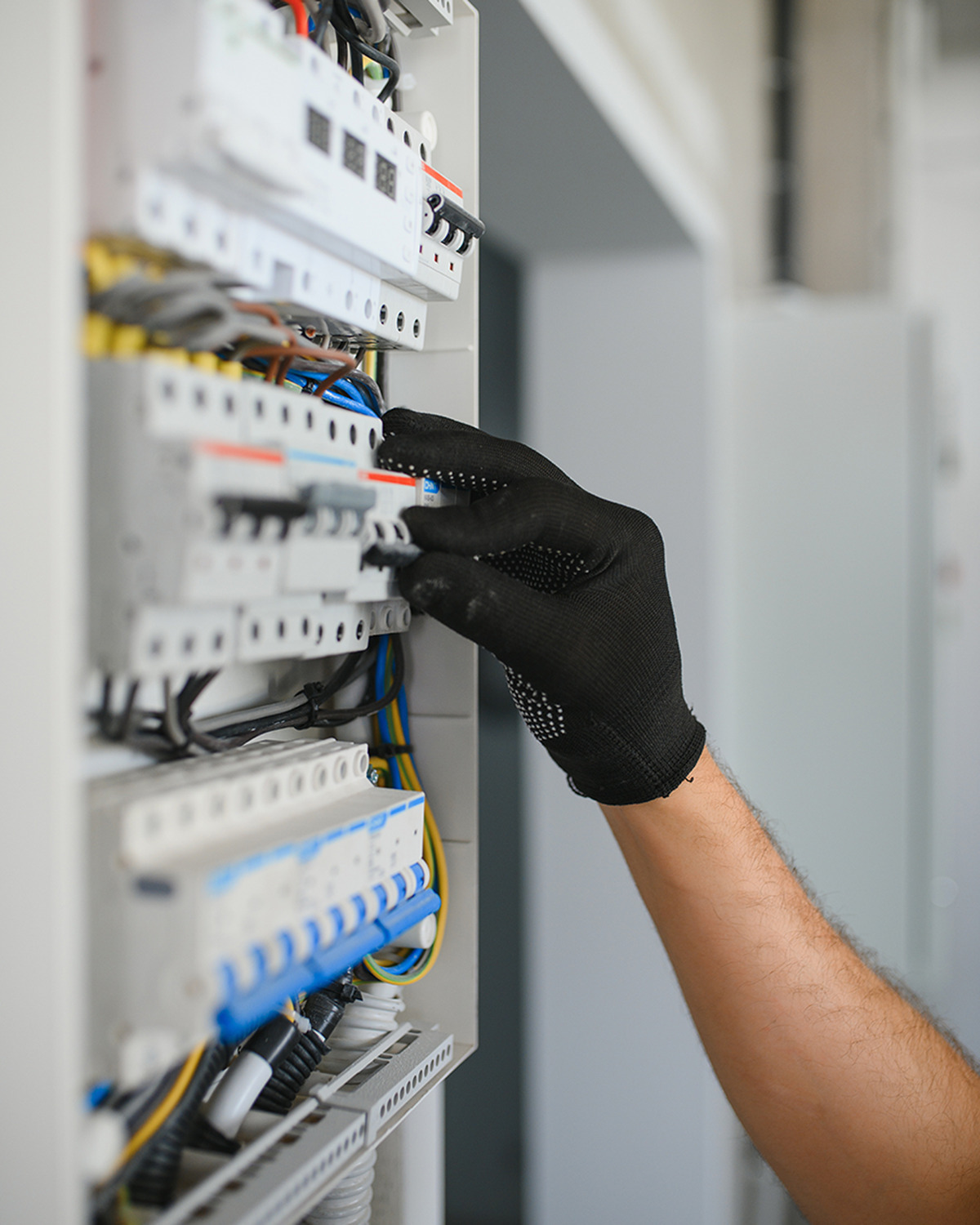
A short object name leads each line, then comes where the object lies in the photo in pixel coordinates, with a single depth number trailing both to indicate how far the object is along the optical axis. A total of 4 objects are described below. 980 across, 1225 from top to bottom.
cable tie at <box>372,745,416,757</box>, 0.65
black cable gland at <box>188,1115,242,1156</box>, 0.48
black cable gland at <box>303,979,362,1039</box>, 0.57
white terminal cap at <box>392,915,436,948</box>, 0.60
